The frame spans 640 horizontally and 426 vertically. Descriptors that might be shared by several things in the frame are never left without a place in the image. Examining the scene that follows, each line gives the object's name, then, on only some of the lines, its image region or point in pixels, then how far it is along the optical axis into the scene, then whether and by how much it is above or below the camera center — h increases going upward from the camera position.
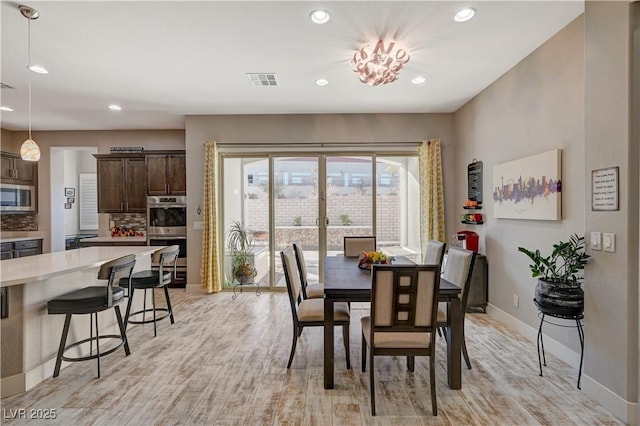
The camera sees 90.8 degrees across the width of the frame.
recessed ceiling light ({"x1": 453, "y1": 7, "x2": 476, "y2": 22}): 2.47 +1.56
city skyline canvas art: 2.90 +0.23
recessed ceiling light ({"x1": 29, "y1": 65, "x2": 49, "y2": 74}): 3.37 +1.56
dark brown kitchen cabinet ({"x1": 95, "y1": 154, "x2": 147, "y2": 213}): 5.75 +0.52
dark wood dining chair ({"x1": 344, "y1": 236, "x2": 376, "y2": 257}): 4.13 -0.45
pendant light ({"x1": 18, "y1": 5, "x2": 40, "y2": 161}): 3.01 +0.60
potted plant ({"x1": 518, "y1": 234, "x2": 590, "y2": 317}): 2.35 -0.58
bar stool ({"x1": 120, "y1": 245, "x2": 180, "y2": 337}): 3.35 -0.74
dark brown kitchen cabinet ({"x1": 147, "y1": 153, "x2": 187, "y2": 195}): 5.51 +0.62
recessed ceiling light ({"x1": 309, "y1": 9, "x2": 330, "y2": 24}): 2.48 +1.56
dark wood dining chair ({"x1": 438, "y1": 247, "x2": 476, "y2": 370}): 2.61 -0.58
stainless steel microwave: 5.41 +0.26
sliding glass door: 5.36 +0.13
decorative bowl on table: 2.98 -0.47
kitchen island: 2.34 -0.84
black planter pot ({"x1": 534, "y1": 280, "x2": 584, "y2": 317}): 2.36 -0.68
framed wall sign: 2.05 +0.14
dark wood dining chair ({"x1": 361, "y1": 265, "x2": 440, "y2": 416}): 2.08 -0.69
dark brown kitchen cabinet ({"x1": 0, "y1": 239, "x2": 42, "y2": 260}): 5.15 -0.64
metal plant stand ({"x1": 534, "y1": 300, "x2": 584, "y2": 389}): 2.37 -0.82
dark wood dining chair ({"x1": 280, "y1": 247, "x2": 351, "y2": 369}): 2.68 -0.88
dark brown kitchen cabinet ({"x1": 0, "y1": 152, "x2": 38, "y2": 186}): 5.48 +0.76
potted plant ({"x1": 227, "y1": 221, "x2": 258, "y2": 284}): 5.36 -0.58
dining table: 2.35 -0.83
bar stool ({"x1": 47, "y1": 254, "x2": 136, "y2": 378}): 2.52 -0.72
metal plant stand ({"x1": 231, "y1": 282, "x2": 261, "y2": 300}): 5.18 -1.26
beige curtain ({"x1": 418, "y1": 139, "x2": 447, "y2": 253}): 5.09 +0.26
